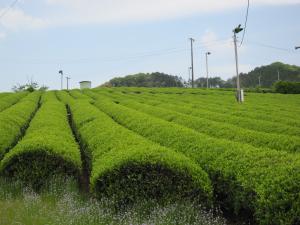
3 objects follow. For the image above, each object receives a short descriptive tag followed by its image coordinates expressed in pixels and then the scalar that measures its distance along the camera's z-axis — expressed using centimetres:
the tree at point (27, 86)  8504
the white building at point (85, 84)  6962
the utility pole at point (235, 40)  4084
